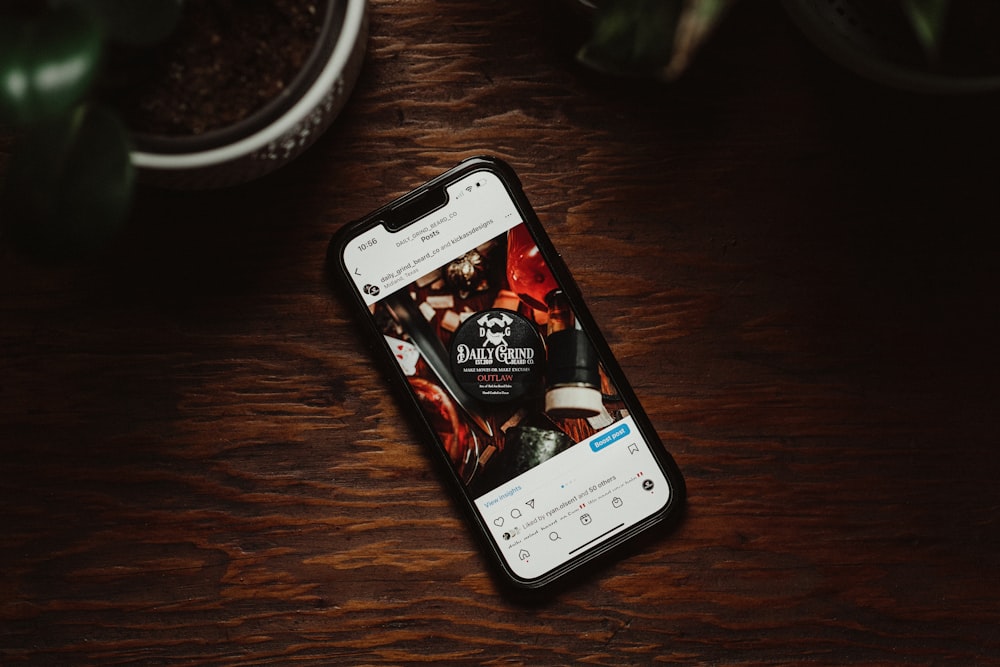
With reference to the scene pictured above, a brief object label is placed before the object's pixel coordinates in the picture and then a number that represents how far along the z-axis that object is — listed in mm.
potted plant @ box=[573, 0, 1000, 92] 340
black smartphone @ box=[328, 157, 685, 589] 530
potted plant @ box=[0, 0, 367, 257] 292
